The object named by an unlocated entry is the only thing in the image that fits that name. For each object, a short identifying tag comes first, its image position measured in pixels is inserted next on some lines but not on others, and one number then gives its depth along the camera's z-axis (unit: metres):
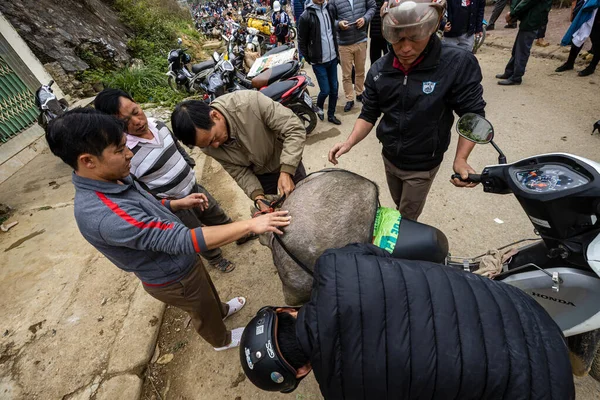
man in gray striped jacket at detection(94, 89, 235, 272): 2.00
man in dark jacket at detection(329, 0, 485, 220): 1.39
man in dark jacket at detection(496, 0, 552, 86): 4.06
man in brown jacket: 1.75
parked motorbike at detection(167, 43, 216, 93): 5.69
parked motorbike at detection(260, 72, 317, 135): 3.96
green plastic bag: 1.12
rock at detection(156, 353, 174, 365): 2.21
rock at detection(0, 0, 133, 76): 6.25
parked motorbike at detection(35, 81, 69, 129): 4.20
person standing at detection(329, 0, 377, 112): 4.20
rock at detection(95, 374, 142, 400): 1.98
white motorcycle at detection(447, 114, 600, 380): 1.11
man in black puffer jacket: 0.74
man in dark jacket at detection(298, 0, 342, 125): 4.13
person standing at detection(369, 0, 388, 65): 4.67
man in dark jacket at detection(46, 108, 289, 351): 1.24
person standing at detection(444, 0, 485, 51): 3.96
